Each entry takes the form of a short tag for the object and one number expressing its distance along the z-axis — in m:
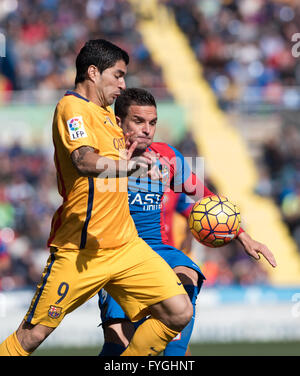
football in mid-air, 10.59
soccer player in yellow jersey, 9.24
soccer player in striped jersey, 10.45
